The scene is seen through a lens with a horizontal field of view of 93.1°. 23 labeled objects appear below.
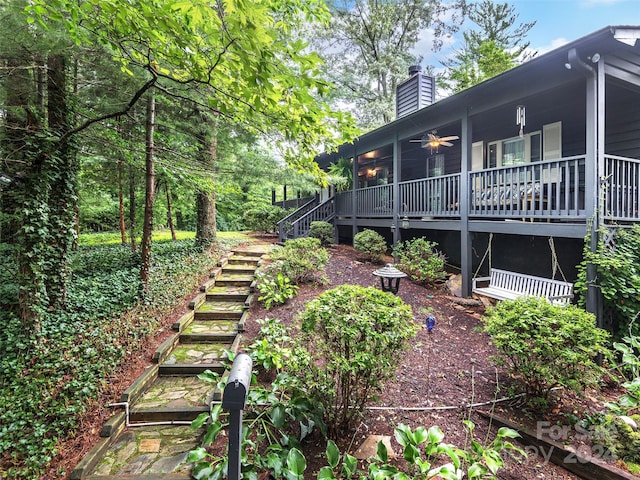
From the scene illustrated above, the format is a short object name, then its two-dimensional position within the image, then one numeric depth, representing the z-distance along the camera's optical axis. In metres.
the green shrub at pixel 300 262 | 6.59
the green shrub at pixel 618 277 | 4.41
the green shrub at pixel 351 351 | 2.73
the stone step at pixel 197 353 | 4.46
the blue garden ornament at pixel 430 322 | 4.34
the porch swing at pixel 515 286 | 5.84
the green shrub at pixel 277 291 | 5.64
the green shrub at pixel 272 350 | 3.19
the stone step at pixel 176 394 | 3.61
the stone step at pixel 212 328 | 5.12
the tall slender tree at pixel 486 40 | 16.47
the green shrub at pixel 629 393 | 2.86
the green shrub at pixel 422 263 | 7.19
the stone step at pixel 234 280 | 7.14
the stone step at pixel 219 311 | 5.77
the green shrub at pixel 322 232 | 11.12
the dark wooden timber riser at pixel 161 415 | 3.48
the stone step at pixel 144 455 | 2.76
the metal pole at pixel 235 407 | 1.62
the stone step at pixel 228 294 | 6.50
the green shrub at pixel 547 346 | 3.19
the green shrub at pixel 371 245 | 8.75
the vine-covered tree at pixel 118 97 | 2.11
